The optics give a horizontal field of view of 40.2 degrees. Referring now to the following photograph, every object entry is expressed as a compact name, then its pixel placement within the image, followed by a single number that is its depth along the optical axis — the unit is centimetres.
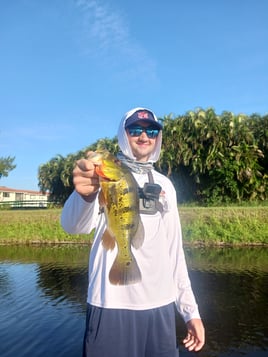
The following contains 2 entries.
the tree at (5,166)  4656
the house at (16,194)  8301
